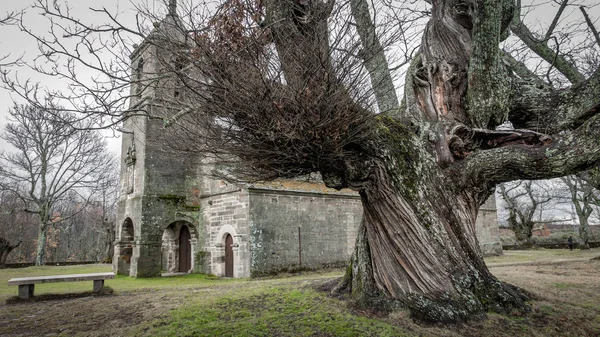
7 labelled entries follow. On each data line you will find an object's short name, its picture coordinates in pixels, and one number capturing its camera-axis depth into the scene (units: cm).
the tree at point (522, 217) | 2684
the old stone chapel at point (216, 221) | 1182
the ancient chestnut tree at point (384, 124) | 369
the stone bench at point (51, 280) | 703
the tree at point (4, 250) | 1945
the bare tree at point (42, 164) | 2056
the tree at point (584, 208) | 2089
